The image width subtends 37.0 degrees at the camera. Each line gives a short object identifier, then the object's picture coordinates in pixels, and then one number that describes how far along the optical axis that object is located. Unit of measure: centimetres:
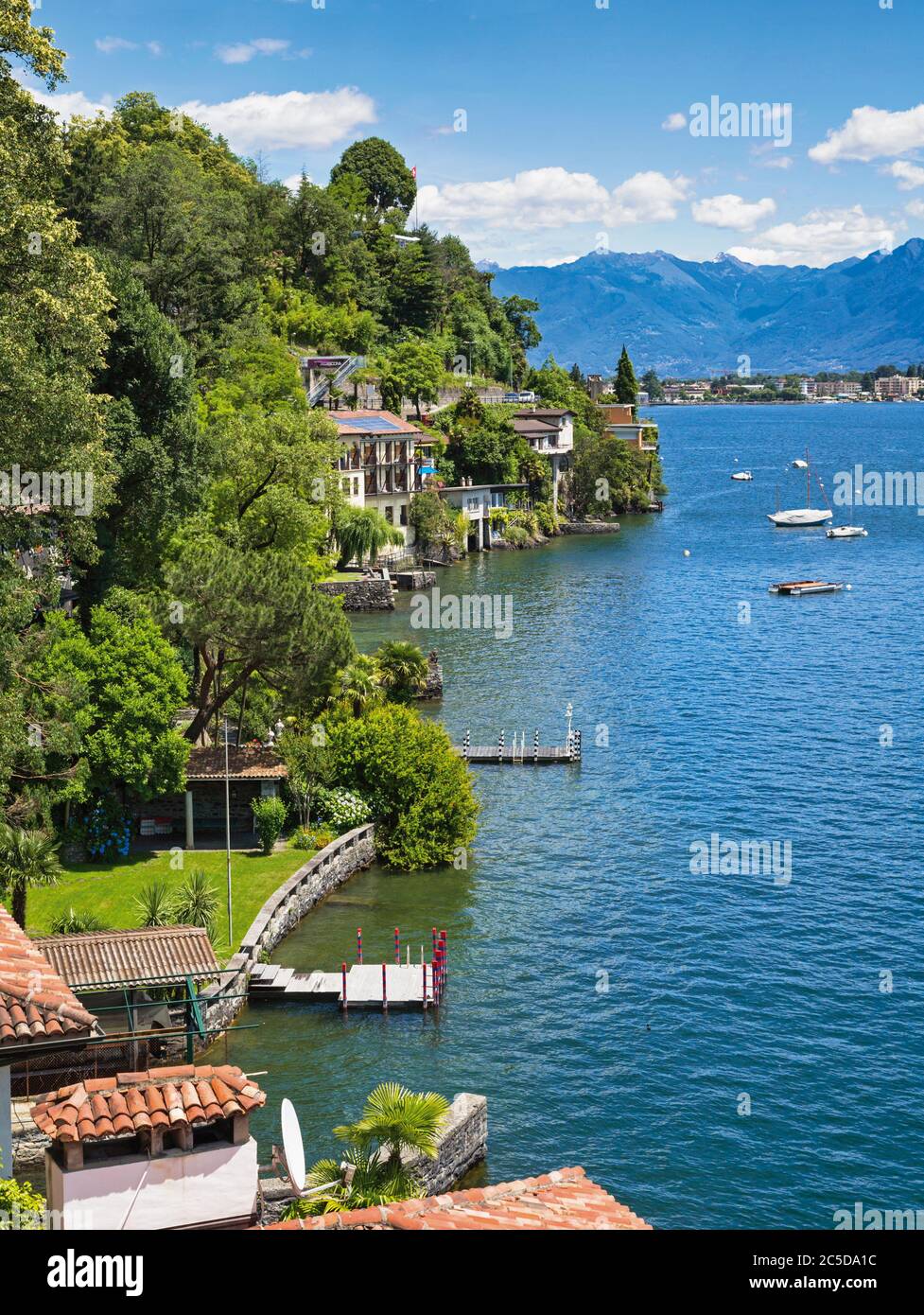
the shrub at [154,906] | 3331
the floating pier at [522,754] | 5566
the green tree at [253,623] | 4331
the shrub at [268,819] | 4112
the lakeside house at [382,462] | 10494
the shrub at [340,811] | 4366
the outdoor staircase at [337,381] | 11571
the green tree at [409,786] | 4394
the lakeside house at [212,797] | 4219
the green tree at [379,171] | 16012
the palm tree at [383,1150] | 2153
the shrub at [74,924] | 3125
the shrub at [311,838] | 4197
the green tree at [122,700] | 3903
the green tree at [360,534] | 9650
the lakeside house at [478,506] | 12050
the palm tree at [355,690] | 4865
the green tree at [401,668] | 5606
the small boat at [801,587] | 10069
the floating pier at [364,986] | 3338
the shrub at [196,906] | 3416
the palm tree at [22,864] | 3225
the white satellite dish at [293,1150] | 2172
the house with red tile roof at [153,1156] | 1358
